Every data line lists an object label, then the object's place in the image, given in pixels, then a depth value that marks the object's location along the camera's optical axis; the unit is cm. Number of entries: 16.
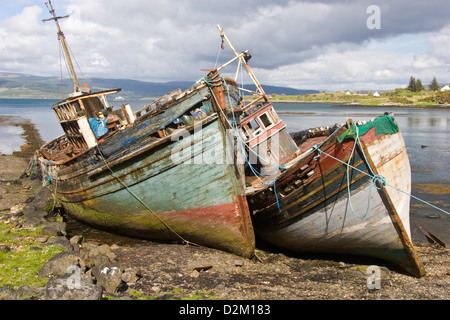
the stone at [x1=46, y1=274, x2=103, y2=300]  568
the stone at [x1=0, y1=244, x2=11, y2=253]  797
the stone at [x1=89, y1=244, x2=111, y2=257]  830
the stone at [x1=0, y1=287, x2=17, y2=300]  572
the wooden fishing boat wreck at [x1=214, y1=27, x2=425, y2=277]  735
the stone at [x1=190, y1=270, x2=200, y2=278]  748
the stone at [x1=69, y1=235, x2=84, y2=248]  892
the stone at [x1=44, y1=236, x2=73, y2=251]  858
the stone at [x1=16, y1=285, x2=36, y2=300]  581
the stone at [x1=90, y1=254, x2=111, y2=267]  771
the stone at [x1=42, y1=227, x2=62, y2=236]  948
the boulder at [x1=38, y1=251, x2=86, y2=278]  684
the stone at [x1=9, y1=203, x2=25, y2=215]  1113
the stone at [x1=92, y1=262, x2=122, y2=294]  647
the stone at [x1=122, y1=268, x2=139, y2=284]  696
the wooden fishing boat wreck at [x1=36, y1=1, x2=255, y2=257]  832
